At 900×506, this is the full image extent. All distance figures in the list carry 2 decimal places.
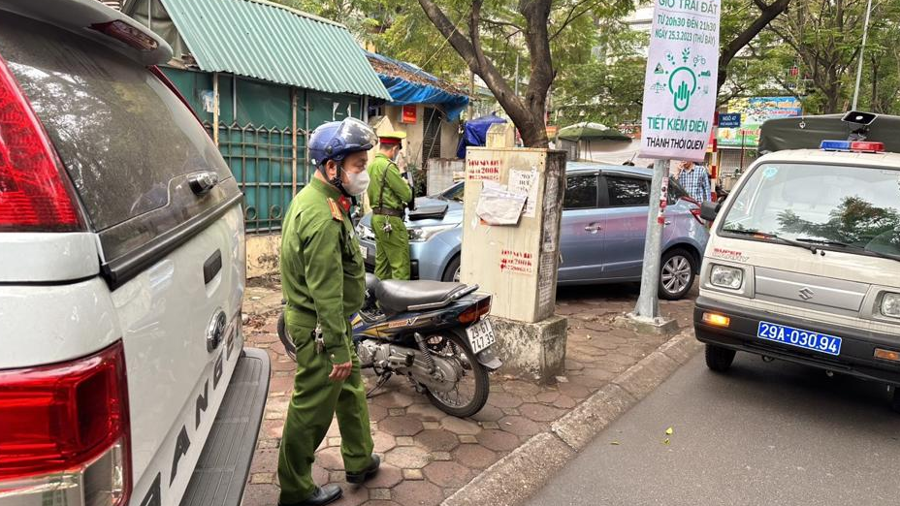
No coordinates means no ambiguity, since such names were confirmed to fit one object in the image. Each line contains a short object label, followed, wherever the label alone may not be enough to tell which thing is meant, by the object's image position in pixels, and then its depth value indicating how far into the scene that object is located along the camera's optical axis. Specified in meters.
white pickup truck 1.01
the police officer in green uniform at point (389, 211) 6.11
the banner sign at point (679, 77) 5.58
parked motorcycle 3.68
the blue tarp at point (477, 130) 14.74
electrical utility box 4.32
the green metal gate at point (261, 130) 6.89
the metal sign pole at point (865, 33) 12.26
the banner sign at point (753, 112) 20.53
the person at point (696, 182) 11.17
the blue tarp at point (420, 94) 11.42
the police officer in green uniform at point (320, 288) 2.54
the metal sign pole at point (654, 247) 5.84
